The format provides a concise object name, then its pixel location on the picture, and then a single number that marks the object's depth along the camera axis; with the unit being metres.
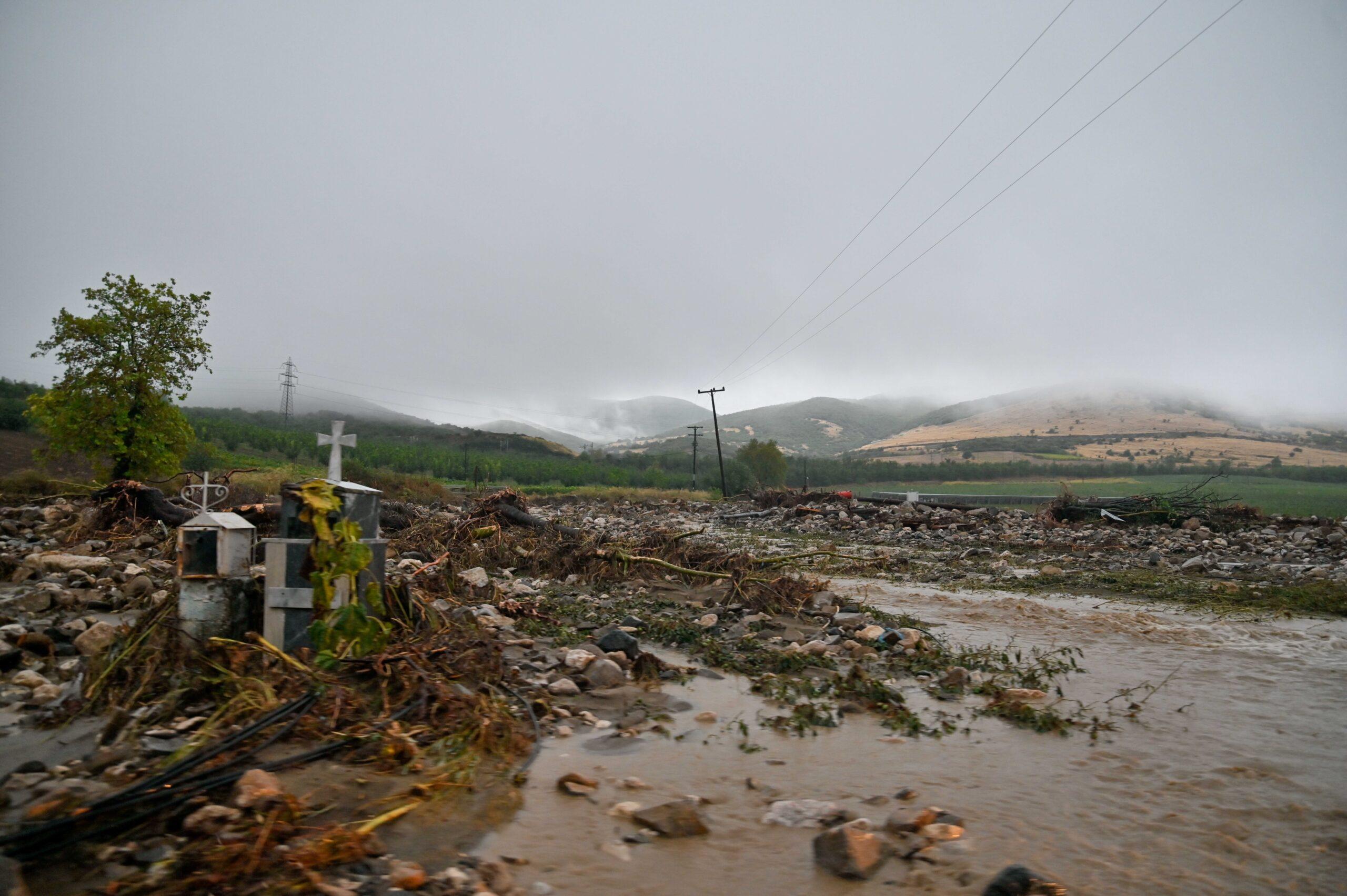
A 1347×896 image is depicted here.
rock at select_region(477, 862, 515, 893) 2.58
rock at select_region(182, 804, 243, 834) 2.64
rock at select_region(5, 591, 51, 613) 5.26
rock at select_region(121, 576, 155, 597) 5.82
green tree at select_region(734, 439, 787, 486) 66.44
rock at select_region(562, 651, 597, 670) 5.39
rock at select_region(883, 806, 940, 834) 3.14
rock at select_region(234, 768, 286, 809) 2.79
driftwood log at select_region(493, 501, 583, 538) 11.17
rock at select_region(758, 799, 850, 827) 3.25
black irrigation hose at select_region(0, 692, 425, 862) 2.40
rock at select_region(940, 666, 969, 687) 5.49
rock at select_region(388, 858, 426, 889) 2.49
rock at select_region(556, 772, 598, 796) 3.43
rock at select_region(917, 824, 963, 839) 3.09
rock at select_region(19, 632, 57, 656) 4.42
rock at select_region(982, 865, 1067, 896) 2.63
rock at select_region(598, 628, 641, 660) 5.83
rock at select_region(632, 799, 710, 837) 3.11
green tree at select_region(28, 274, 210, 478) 15.16
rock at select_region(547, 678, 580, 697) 4.90
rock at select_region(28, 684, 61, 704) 3.75
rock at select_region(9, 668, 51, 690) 3.91
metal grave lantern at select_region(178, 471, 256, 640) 4.22
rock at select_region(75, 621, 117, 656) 4.38
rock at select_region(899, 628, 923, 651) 6.57
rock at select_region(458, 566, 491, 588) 7.68
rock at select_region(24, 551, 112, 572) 6.55
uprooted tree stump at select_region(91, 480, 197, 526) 9.09
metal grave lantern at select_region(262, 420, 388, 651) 4.18
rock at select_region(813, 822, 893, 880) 2.79
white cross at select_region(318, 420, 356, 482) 5.43
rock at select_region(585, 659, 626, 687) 5.20
